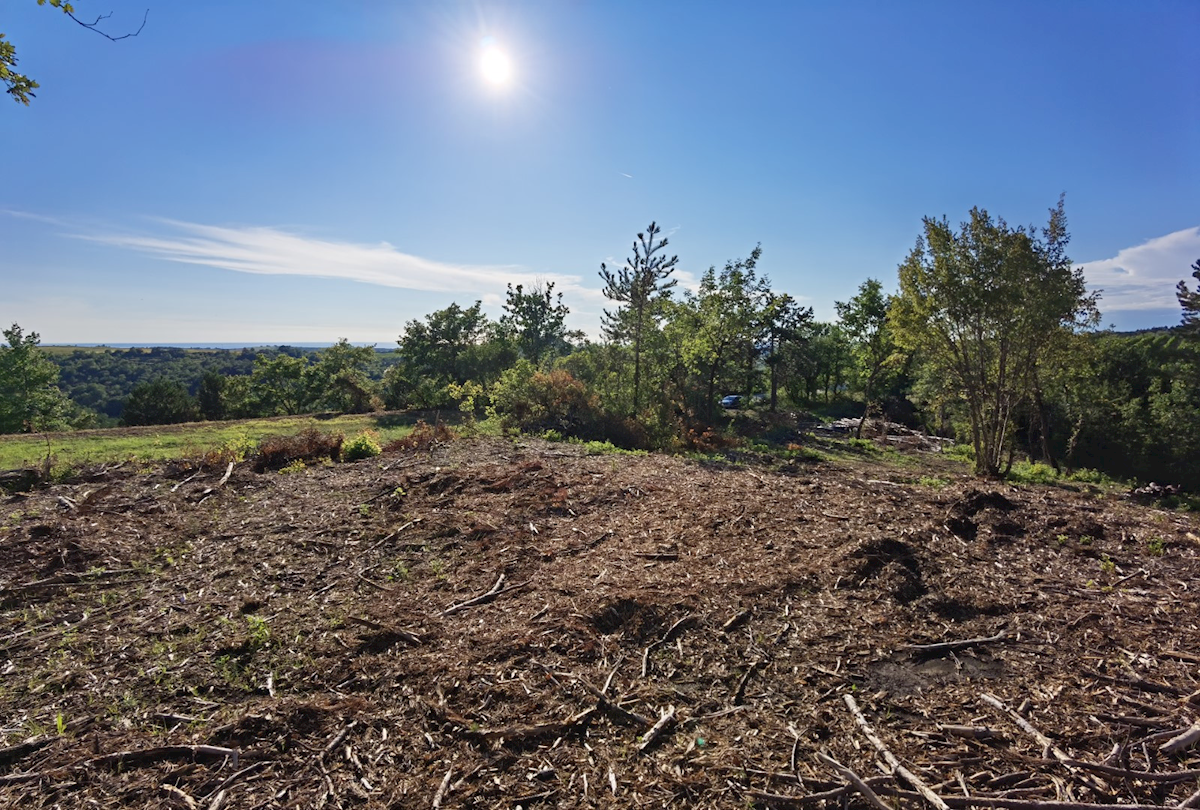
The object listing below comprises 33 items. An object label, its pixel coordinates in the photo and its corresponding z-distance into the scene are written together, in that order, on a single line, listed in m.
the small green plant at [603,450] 11.96
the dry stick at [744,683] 3.42
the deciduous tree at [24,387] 26.81
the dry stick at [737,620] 4.21
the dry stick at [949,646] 3.79
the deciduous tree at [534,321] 33.62
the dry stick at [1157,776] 2.55
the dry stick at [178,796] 2.71
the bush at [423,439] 12.07
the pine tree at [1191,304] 27.44
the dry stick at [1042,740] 2.60
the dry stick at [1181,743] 2.75
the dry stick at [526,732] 3.13
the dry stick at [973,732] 2.94
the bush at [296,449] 10.45
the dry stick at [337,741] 3.04
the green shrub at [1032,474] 13.31
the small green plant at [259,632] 4.19
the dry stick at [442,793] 2.70
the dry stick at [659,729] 3.05
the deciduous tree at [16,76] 3.87
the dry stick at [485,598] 4.73
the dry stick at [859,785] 2.51
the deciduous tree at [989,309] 11.35
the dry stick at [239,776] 2.81
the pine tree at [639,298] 18.22
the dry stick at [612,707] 3.24
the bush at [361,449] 11.14
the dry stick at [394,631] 4.20
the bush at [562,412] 15.98
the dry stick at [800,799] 2.59
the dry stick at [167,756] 3.01
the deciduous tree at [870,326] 23.52
